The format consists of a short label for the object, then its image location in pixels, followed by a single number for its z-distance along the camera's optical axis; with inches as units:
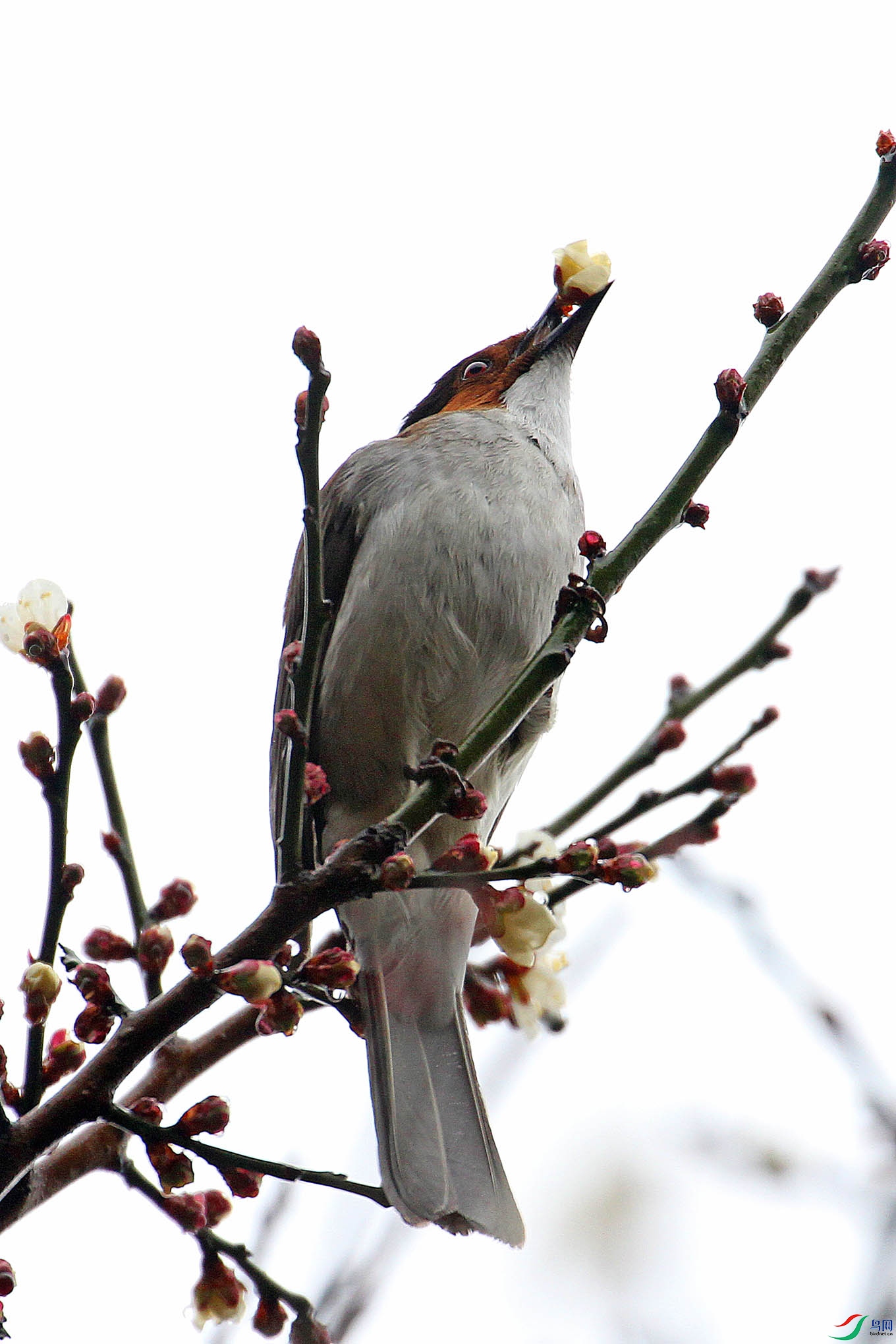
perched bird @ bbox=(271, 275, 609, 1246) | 282.8
